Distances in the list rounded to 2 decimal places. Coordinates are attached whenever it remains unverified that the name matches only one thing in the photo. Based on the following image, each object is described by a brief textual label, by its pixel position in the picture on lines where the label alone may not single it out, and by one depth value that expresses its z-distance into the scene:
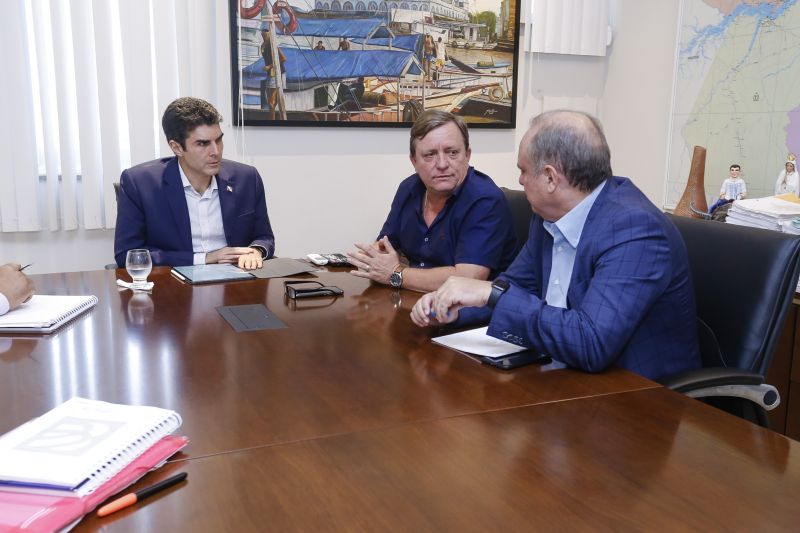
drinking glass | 2.09
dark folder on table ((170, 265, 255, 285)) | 2.27
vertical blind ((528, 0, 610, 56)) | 4.25
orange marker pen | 0.88
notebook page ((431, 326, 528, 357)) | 1.52
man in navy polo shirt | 2.27
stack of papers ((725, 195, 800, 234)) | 2.69
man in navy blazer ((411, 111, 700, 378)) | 1.47
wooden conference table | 0.89
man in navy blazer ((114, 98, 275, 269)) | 2.85
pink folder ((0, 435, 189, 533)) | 0.82
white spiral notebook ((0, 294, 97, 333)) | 1.68
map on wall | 3.23
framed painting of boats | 3.59
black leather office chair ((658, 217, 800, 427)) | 1.57
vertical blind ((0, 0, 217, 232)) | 3.18
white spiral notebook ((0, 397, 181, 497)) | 0.88
